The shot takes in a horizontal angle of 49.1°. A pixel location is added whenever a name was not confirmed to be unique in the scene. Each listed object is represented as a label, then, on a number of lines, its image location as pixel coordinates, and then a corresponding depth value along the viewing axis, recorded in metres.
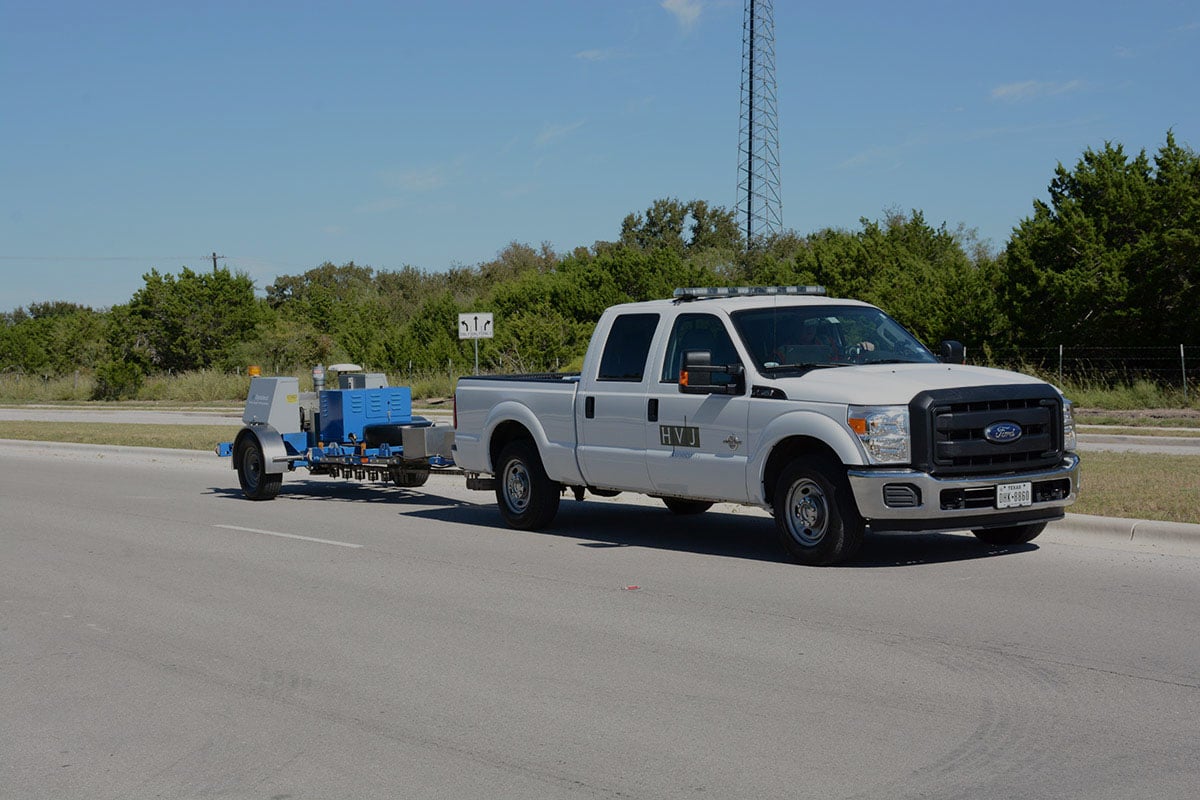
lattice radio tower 56.31
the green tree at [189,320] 66.94
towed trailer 15.18
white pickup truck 9.66
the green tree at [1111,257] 31.70
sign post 30.97
